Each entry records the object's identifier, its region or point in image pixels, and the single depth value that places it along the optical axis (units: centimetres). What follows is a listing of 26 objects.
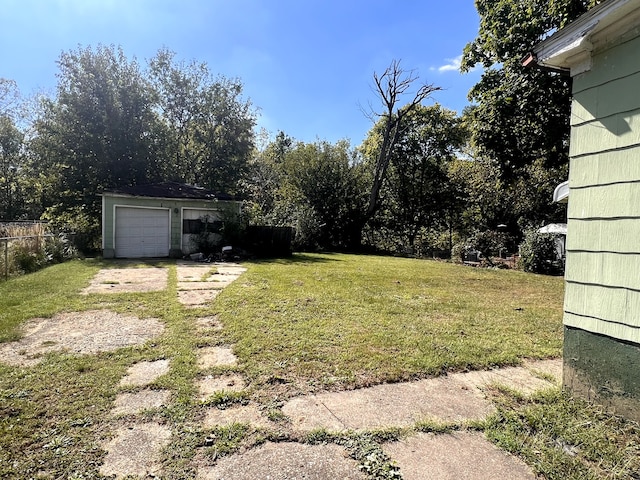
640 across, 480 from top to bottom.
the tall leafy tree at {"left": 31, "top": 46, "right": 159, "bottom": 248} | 1560
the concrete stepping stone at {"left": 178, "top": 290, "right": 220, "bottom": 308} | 566
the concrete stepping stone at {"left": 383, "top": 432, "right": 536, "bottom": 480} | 181
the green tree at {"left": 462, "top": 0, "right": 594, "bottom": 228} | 716
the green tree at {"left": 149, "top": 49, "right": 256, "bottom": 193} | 2045
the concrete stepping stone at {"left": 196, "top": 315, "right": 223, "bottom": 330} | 440
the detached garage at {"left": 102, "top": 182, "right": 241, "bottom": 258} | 1213
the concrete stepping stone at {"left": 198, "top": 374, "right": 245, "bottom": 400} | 269
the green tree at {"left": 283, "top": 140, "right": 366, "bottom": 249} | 1897
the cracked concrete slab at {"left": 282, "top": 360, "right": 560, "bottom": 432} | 231
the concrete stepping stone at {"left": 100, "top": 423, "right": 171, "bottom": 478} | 180
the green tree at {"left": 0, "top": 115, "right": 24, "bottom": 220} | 2342
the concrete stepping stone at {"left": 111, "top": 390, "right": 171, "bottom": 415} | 239
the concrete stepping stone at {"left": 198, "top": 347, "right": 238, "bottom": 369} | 323
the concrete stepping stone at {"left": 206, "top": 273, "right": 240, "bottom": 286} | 767
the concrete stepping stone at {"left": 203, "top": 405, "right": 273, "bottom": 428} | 225
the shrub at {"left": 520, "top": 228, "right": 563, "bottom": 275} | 1100
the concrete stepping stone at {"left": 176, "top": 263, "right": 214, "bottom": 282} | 813
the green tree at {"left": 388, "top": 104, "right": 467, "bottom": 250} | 2134
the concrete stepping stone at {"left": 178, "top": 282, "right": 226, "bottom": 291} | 696
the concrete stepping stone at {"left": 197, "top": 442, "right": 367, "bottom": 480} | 178
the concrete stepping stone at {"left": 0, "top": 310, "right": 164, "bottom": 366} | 346
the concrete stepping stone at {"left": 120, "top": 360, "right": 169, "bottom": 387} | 283
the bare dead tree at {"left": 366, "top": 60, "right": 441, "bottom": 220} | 1892
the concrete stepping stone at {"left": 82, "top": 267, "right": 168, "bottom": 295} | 666
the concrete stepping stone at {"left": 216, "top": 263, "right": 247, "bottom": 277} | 902
